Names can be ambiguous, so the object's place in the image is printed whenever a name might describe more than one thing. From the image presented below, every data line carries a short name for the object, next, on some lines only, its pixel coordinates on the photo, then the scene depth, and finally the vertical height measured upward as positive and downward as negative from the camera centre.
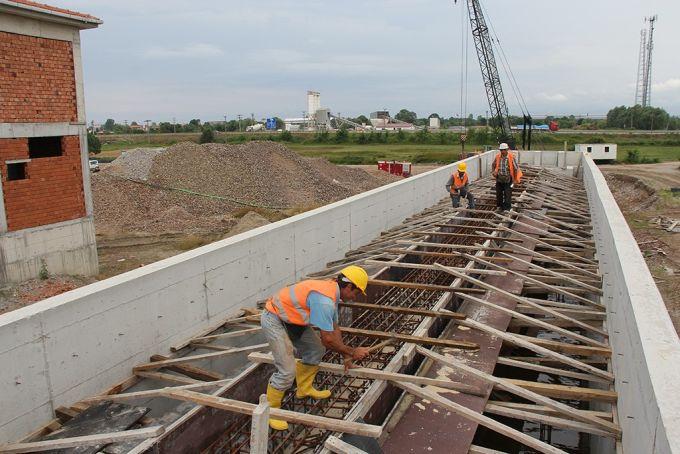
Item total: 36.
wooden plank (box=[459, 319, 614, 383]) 6.43 -2.45
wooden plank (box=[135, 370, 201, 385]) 6.31 -2.64
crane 51.78 +6.37
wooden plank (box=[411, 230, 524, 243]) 11.27 -1.99
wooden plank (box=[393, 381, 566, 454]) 5.05 -2.51
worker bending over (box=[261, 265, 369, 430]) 4.72 -1.65
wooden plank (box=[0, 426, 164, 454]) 4.61 -2.51
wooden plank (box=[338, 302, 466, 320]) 6.95 -2.12
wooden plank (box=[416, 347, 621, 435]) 5.43 -2.54
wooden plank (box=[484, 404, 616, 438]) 5.39 -2.75
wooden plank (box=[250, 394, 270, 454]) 4.03 -2.05
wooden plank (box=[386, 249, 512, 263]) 9.77 -2.01
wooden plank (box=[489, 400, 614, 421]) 5.64 -2.80
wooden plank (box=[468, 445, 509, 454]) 5.24 -2.85
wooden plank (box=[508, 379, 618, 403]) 5.78 -2.66
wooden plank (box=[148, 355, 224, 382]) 6.43 -2.62
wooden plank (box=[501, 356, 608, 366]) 7.32 -2.95
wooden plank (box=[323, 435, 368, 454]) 4.35 -2.34
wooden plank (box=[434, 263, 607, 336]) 7.76 -2.35
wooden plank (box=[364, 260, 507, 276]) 8.81 -2.06
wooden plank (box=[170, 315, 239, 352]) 7.26 -2.58
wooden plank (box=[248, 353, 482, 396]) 5.38 -2.21
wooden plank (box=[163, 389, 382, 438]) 4.42 -2.23
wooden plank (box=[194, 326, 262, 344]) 7.15 -2.51
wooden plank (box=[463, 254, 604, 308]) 8.60 -2.31
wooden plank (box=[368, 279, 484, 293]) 7.84 -2.03
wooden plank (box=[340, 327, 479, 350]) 6.02 -2.13
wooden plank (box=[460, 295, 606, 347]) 7.25 -2.45
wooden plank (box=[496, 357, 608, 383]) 6.62 -2.73
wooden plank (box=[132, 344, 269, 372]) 6.49 -2.50
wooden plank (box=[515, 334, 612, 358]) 6.84 -2.55
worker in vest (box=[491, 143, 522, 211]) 13.43 -0.86
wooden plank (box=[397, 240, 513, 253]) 10.24 -1.97
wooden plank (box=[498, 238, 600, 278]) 9.89 -2.26
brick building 13.52 -0.16
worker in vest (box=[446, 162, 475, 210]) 14.25 -1.27
